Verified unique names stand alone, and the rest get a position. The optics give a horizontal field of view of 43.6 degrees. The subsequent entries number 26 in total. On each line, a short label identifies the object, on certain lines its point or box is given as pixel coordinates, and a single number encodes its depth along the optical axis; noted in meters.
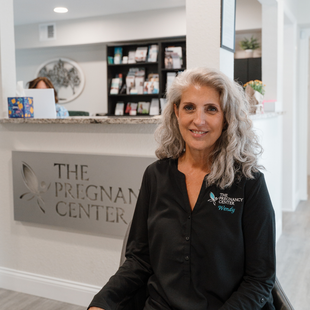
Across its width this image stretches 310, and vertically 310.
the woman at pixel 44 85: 3.72
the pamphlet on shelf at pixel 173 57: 6.04
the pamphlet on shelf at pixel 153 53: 6.18
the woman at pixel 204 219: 1.17
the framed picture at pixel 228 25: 2.12
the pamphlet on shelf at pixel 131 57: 6.41
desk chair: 1.17
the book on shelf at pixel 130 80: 6.52
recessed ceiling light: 5.96
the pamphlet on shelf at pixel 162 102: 6.11
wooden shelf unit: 6.12
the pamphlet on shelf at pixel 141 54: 6.30
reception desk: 2.27
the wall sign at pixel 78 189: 2.22
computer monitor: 2.69
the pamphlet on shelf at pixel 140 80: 6.45
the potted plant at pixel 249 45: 5.26
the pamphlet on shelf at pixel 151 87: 6.29
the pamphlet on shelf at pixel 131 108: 6.65
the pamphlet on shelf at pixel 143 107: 6.57
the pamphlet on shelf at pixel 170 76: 6.14
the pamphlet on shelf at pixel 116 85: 6.60
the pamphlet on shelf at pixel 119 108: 6.72
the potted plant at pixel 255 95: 2.65
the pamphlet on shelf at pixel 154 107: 6.45
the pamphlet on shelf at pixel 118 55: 6.51
